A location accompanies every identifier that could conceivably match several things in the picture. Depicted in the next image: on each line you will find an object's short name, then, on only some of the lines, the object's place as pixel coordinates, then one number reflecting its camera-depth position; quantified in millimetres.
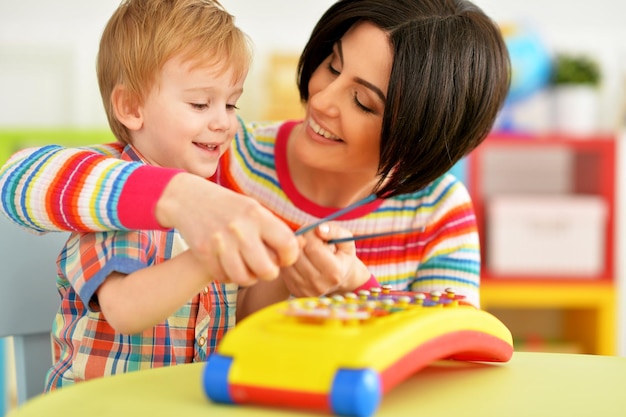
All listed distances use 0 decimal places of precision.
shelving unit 3363
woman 1421
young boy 1587
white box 3398
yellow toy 1290
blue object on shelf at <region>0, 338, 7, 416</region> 2192
